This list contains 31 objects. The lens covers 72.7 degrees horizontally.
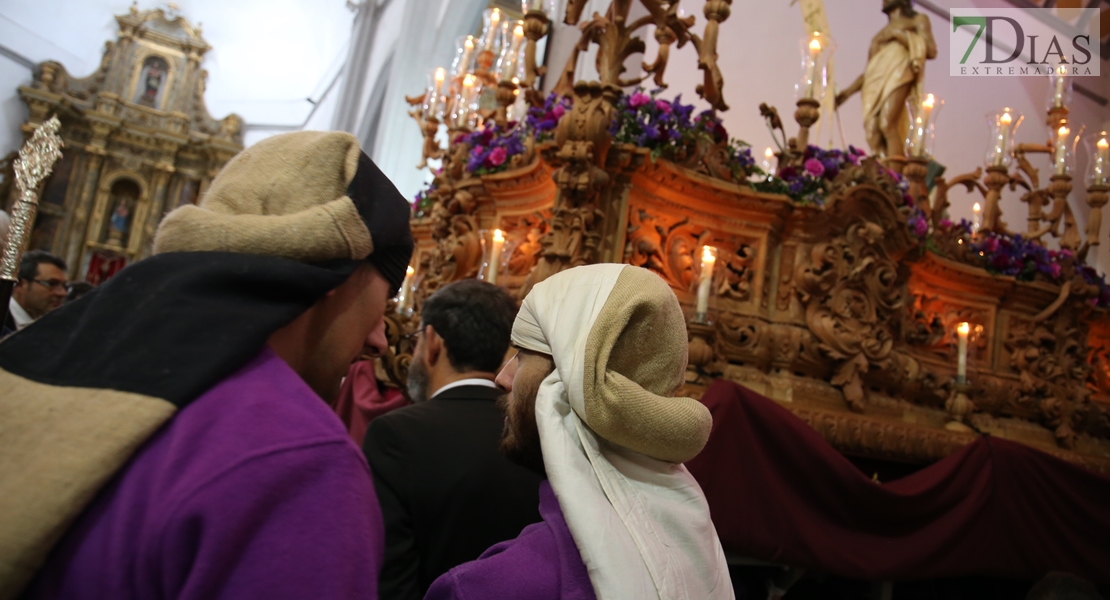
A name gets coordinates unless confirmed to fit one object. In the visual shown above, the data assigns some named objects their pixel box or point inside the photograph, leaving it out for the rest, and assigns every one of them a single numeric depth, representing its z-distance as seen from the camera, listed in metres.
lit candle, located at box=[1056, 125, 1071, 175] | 5.61
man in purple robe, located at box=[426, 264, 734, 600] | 1.17
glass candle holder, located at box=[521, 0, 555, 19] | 3.84
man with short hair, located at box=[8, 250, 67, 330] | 4.08
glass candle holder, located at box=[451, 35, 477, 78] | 5.35
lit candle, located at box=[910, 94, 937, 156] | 5.10
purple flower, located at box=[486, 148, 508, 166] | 4.26
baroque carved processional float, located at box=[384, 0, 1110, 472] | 3.62
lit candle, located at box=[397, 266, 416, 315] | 4.16
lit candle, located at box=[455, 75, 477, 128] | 4.96
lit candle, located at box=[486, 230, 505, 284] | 3.58
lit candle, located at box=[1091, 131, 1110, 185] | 5.56
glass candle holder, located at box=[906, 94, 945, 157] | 5.11
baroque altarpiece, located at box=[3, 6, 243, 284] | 18.66
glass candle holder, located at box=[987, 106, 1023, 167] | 5.37
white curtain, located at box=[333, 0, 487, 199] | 12.48
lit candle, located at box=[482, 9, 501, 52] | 5.17
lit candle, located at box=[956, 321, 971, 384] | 4.01
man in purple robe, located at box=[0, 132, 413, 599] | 0.70
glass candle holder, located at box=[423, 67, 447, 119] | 5.45
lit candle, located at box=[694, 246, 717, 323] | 3.22
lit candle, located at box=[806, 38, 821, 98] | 4.30
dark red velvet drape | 2.93
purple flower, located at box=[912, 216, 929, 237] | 4.47
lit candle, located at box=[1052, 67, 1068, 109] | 5.85
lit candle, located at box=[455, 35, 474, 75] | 5.34
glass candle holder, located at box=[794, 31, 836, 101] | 4.33
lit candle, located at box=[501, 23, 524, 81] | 4.47
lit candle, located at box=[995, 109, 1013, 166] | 5.36
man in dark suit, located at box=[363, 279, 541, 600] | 1.84
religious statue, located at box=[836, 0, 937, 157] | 5.76
